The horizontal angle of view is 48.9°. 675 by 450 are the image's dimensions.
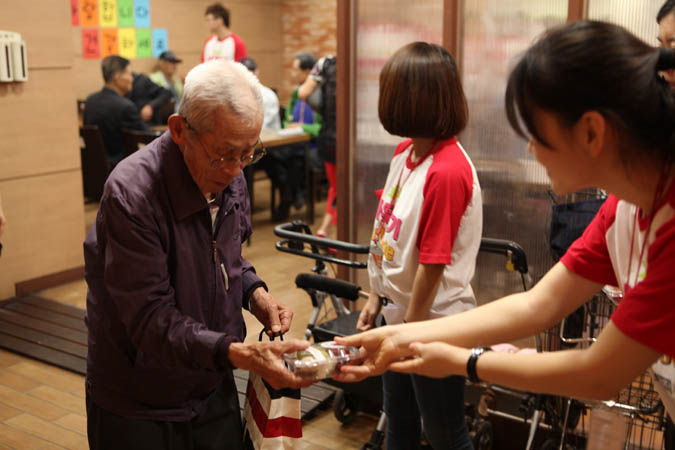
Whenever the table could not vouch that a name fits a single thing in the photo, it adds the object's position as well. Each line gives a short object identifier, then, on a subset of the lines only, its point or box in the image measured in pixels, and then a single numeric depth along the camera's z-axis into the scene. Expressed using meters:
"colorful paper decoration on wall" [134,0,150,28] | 9.91
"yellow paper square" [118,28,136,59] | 9.72
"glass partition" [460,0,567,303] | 3.58
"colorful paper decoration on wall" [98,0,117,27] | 9.40
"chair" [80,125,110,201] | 6.90
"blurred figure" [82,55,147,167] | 7.38
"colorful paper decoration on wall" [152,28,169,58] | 10.21
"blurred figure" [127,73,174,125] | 8.70
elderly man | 1.64
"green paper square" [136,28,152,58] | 9.95
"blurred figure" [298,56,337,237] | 6.27
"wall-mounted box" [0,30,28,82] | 4.89
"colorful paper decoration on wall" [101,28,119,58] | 9.49
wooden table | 6.80
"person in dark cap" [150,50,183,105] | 9.57
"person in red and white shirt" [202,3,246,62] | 7.89
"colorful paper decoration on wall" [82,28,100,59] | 9.23
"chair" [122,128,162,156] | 6.86
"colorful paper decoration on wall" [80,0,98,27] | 9.16
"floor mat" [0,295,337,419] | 3.77
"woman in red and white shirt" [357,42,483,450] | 2.18
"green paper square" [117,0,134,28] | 9.65
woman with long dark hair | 1.24
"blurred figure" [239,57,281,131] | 7.15
